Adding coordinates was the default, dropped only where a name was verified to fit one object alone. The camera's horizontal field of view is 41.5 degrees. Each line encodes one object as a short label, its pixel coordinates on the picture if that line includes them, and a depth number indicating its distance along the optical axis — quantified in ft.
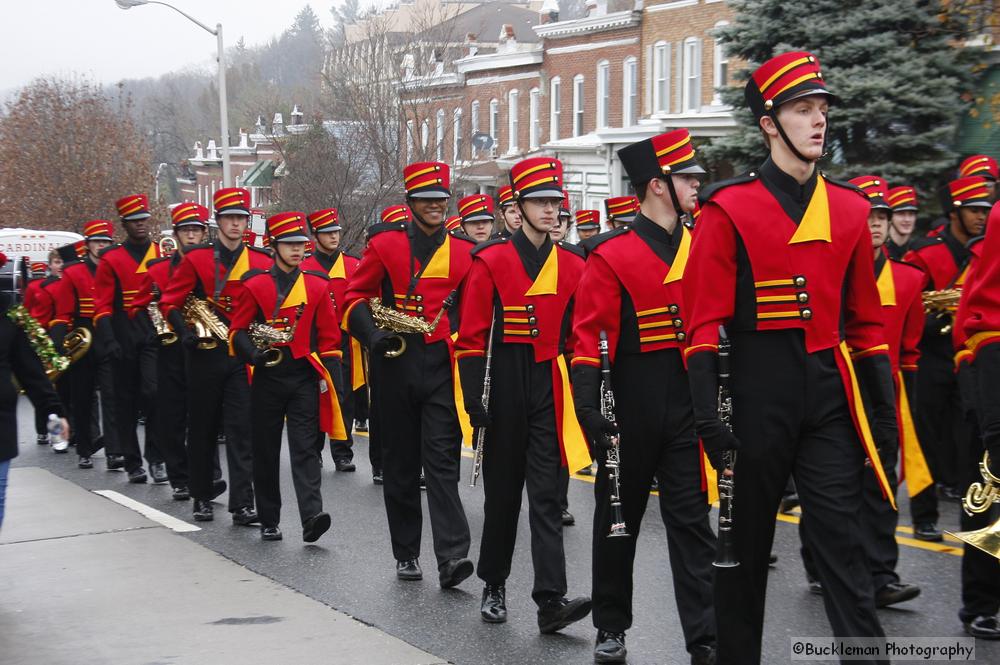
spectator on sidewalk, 25.04
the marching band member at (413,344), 26.96
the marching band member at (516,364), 23.79
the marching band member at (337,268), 43.91
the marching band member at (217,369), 33.37
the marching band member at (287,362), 31.19
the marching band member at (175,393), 36.88
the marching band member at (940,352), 31.68
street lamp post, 126.41
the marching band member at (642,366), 20.24
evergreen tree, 62.49
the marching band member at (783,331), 16.02
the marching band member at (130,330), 40.86
